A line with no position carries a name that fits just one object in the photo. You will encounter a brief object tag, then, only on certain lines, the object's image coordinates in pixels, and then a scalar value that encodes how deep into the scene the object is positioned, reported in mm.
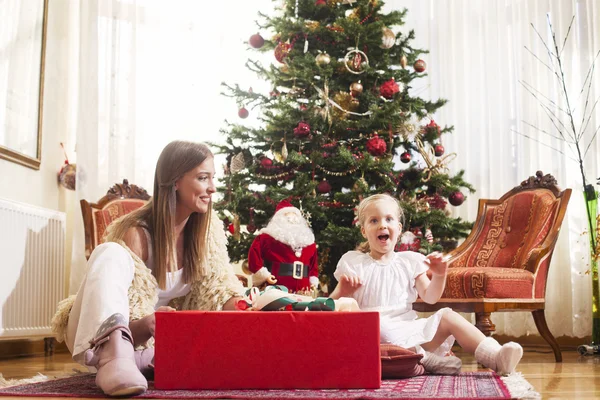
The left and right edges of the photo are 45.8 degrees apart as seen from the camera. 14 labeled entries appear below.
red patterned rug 1721
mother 1857
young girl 2371
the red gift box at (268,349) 1861
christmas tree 3889
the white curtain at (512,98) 4387
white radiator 3666
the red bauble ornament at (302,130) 3861
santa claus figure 3648
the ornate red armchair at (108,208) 4000
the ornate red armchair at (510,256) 3326
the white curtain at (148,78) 4656
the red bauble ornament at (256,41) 4191
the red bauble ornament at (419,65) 4141
